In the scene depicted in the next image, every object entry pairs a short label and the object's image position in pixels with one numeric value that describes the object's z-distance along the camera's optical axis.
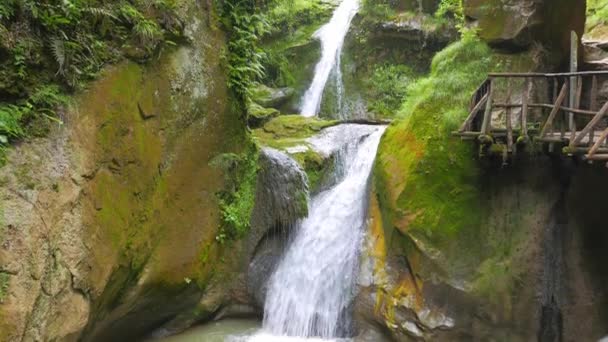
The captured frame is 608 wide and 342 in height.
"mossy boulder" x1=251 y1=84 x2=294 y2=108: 18.08
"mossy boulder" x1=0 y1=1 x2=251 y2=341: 5.67
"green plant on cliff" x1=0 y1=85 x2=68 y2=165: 5.65
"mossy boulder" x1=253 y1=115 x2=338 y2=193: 11.90
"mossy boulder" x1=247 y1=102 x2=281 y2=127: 14.56
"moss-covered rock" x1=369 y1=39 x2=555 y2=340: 7.80
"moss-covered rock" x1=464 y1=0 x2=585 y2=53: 8.71
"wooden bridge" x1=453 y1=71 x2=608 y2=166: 6.28
